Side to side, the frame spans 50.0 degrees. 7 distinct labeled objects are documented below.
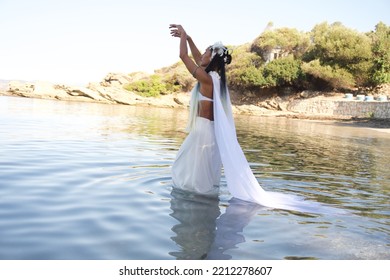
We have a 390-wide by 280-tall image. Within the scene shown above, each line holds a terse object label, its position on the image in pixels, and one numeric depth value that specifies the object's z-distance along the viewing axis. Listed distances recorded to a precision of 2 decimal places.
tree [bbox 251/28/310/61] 46.16
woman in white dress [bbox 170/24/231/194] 5.19
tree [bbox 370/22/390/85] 35.41
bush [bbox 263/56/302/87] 40.94
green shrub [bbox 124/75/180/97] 48.58
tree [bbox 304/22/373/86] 36.38
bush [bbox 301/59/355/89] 37.16
